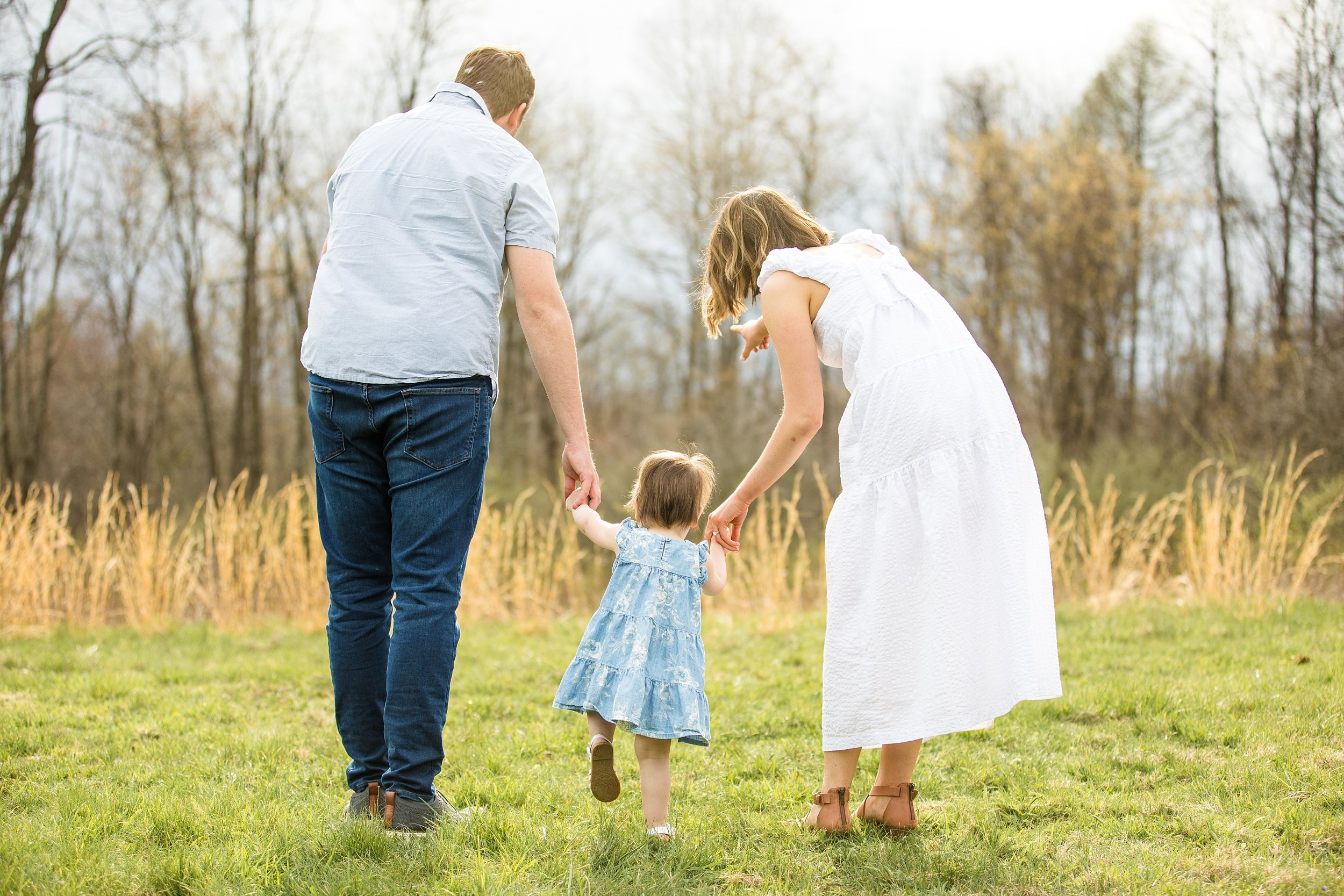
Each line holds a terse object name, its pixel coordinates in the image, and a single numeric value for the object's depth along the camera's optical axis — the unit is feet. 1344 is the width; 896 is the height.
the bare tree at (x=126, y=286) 58.13
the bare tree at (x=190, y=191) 49.11
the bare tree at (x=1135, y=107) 55.67
